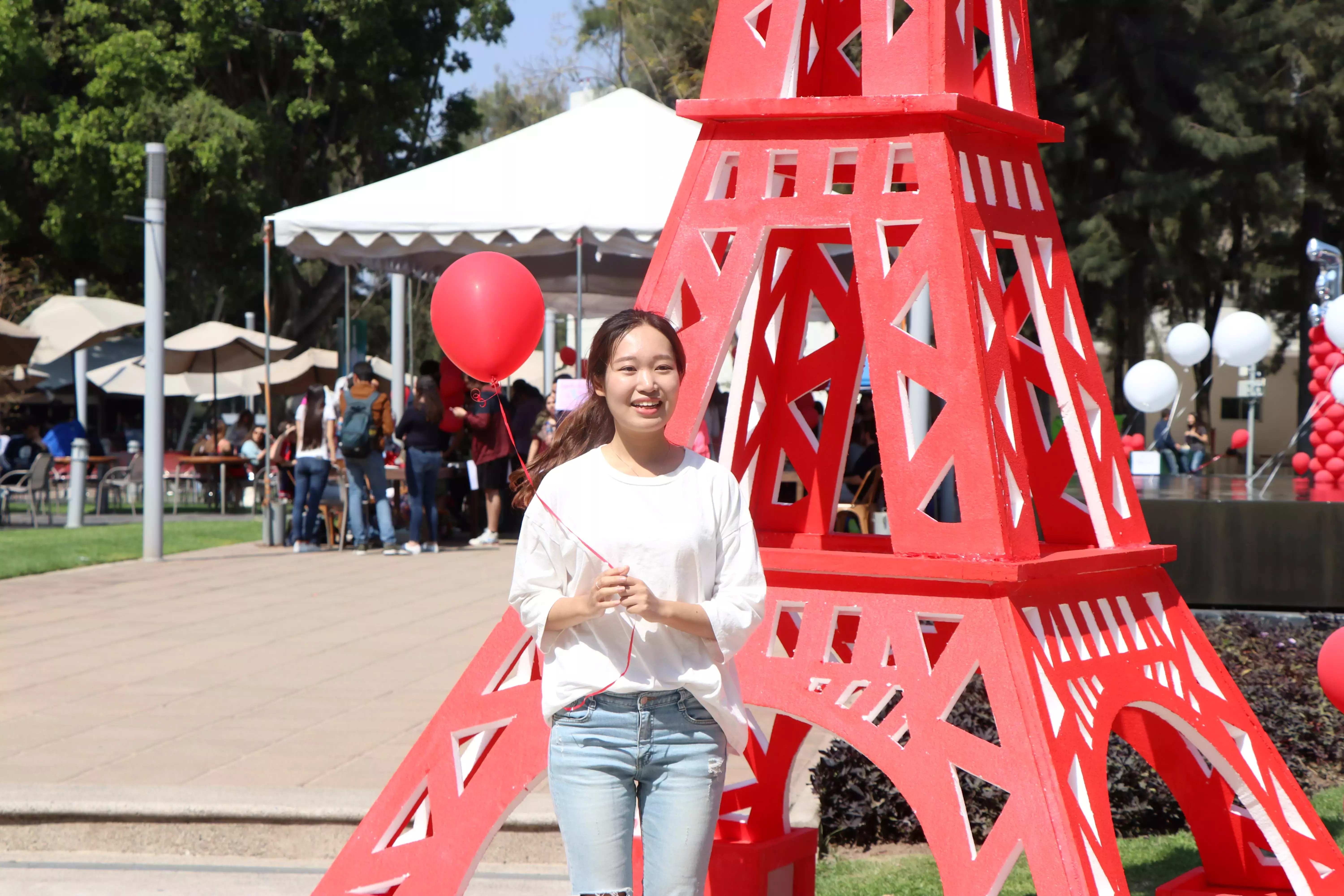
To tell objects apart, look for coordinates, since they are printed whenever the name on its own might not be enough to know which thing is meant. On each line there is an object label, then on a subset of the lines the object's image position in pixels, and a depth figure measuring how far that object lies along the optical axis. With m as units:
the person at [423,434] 15.60
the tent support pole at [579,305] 13.44
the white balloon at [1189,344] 18.86
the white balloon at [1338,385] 13.07
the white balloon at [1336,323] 13.60
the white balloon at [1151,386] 18.44
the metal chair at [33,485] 20.03
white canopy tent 13.70
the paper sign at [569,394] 12.44
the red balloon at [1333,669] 4.14
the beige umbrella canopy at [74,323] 22.12
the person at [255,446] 23.80
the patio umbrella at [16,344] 19.23
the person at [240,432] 27.61
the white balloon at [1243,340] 17.58
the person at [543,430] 16.22
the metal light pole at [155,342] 15.23
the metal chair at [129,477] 23.16
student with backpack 15.47
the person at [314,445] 16.03
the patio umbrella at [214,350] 25.00
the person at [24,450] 23.25
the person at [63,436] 25.61
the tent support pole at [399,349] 20.17
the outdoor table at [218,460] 22.72
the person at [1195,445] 26.53
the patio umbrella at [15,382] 22.50
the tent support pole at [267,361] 14.59
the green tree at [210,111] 29.22
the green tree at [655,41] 32.19
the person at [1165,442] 23.23
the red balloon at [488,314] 4.29
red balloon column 16.47
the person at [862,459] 15.48
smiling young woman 3.26
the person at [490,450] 15.77
